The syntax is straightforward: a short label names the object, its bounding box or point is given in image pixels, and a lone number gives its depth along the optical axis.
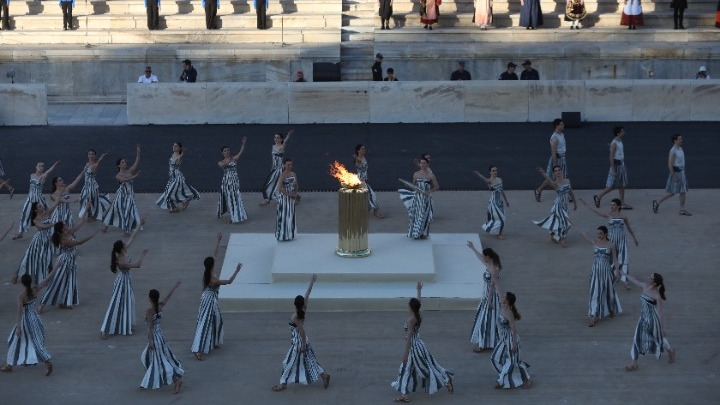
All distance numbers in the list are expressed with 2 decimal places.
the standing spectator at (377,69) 33.06
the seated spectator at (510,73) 32.50
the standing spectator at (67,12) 36.69
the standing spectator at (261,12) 36.53
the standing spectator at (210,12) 36.78
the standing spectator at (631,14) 36.81
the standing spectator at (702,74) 33.22
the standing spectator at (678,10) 36.44
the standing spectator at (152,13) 36.75
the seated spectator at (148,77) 32.31
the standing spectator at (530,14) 36.59
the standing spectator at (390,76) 32.07
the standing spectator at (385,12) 36.25
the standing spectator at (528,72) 32.59
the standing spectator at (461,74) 33.03
